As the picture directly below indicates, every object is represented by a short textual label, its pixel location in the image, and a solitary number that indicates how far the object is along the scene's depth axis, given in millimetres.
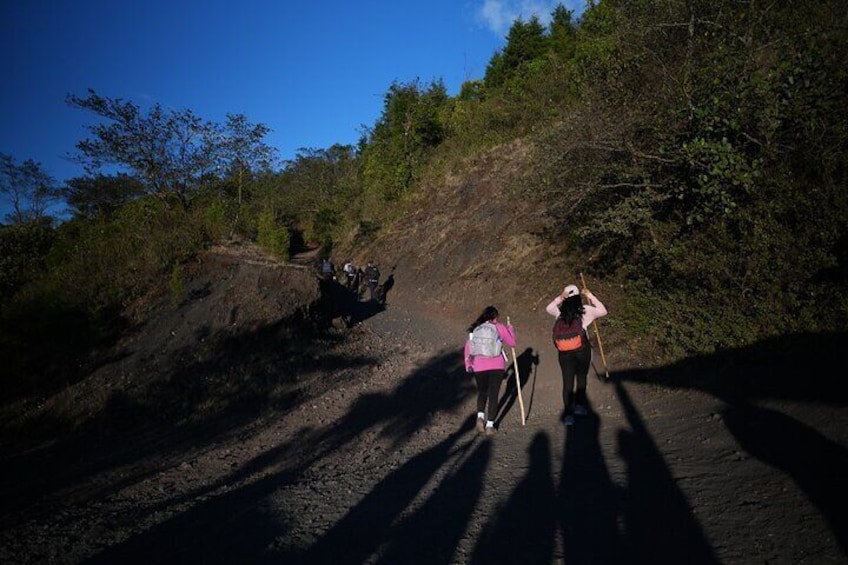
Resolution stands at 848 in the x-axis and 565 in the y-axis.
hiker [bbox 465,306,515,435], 6211
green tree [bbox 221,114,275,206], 16812
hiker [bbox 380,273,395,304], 22488
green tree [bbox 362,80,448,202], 30516
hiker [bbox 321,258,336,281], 23812
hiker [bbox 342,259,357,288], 24422
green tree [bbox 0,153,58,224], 28484
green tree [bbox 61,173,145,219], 16578
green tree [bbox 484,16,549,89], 32000
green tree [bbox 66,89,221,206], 14516
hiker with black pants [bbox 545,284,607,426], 6105
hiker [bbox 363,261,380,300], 20891
